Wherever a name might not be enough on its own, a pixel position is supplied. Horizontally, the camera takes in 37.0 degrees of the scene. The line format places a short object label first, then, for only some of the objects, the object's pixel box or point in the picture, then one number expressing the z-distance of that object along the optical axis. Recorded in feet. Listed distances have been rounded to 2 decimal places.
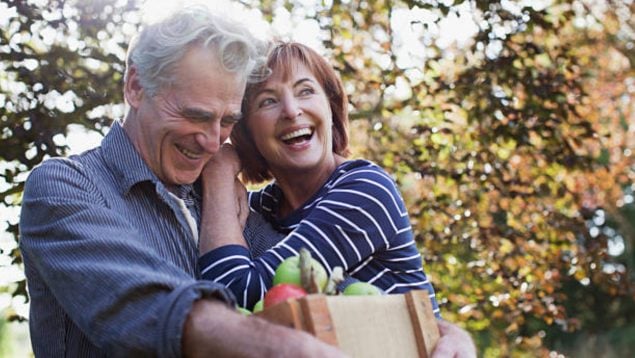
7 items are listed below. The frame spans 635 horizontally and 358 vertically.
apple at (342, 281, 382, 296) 7.27
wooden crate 6.19
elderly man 6.13
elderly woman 8.19
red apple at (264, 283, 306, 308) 6.54
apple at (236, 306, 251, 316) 6.82
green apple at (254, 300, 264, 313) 7.01
